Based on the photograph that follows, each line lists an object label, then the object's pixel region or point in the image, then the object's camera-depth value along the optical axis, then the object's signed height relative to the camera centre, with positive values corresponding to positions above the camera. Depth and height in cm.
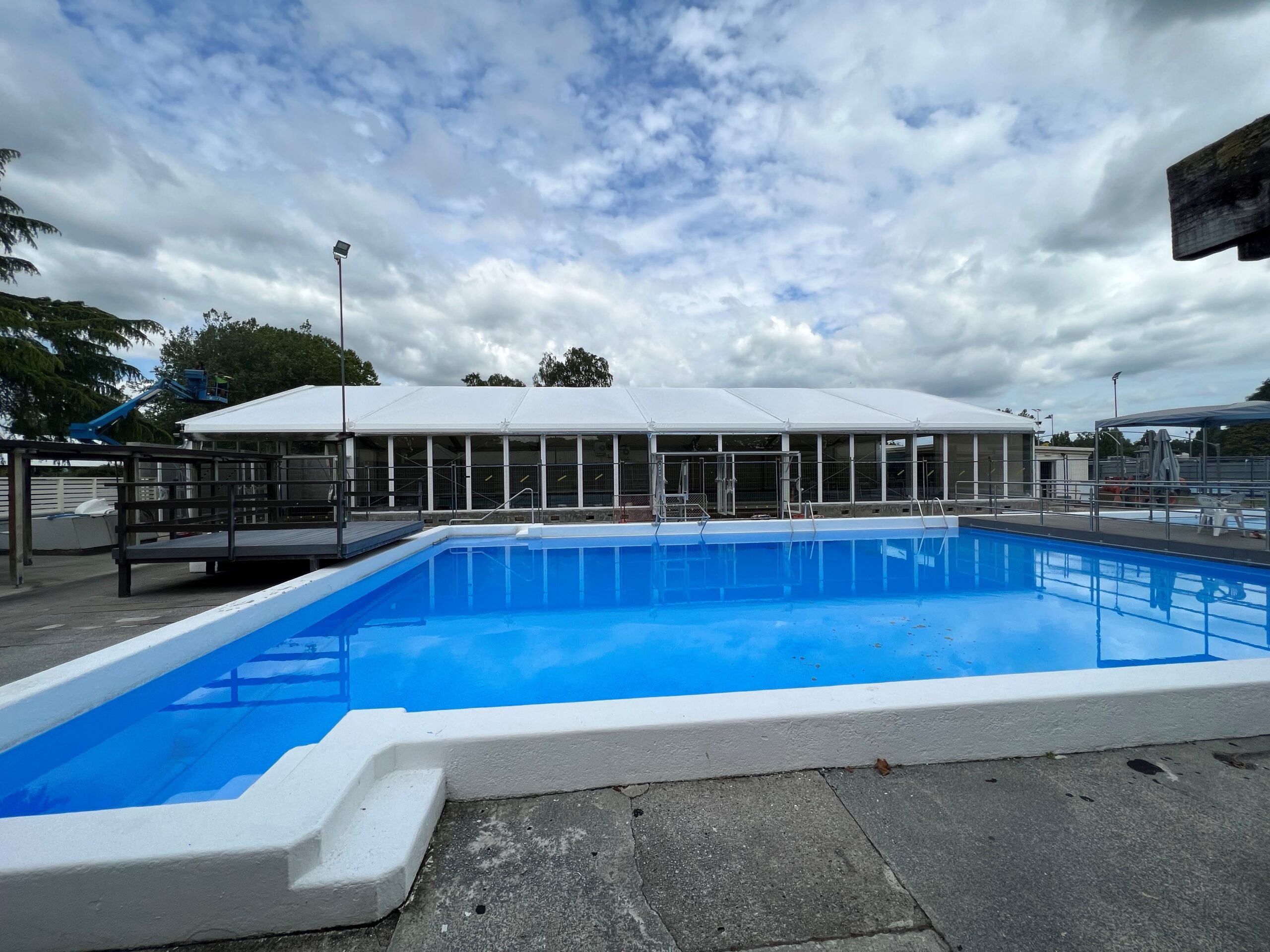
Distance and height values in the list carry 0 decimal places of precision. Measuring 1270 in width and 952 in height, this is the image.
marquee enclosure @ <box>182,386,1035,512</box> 1347 +120
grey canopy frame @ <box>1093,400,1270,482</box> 886 +99
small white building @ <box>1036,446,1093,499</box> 2334 +49
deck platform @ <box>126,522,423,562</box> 596 -73
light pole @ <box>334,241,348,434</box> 850 +366
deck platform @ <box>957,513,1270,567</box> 762 -104
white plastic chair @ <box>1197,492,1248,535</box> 866 -61
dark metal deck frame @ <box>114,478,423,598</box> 586 -69
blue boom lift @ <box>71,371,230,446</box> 1167 +240
